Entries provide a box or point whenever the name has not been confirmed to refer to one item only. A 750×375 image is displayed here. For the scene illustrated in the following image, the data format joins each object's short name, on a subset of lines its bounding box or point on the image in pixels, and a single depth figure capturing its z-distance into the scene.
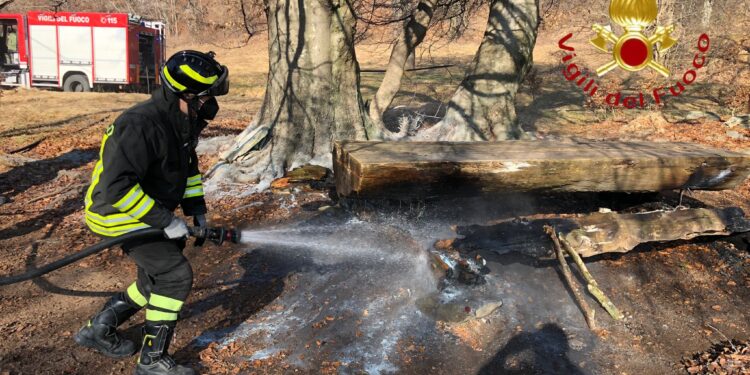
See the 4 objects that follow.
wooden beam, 4.85
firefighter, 3.01
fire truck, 19.25
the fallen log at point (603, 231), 4.85
